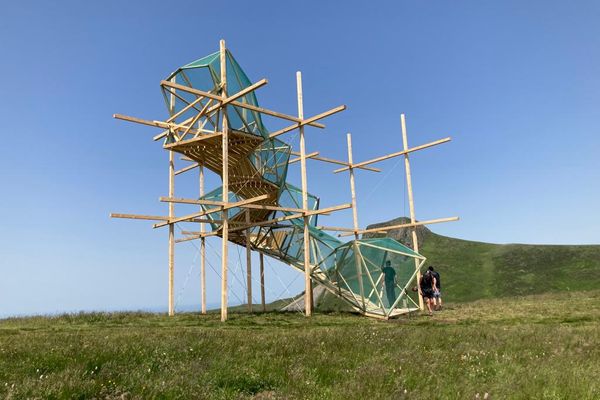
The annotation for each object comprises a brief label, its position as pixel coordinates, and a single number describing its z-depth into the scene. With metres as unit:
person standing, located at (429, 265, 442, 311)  23.35
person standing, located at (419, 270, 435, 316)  22.56
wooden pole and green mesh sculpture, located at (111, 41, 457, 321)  20.59
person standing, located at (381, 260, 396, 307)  21.30
